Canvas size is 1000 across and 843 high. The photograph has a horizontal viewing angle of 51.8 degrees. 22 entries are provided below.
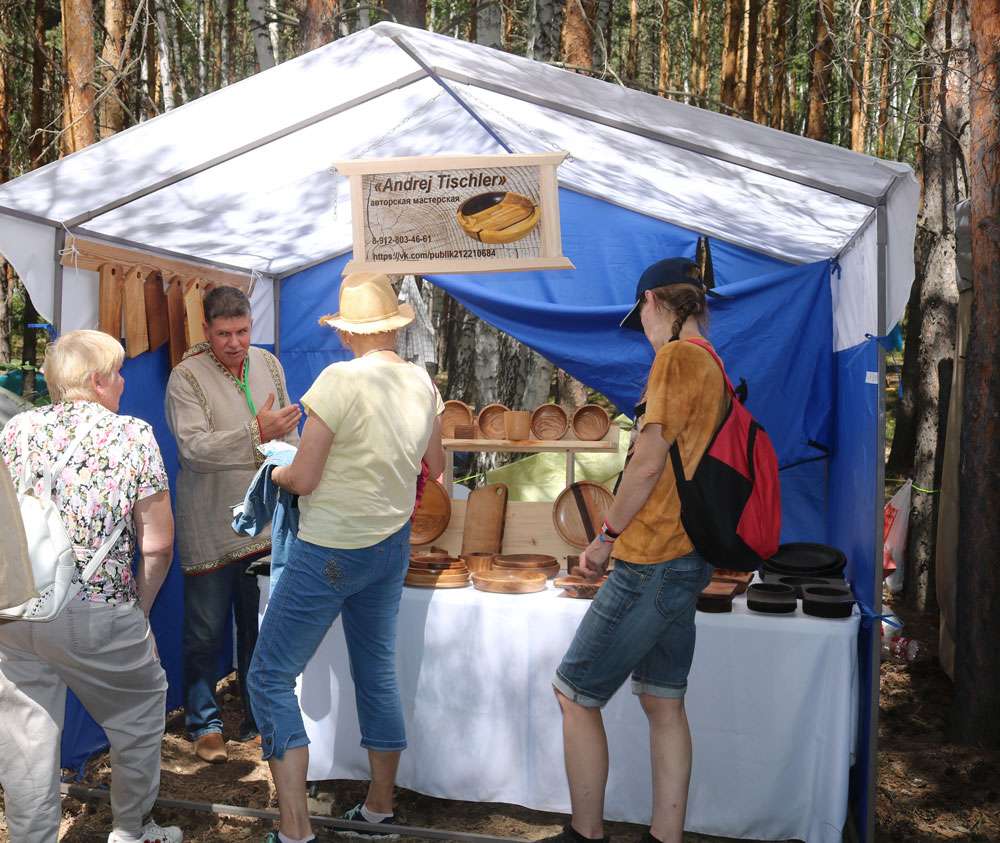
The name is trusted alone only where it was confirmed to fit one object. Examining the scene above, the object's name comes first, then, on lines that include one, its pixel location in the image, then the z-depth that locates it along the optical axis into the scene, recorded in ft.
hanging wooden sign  10.18
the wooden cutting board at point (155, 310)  13.00
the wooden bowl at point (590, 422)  14.88
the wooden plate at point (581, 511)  12.35
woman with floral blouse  8.36
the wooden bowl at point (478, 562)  11.51
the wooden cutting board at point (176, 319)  13.44
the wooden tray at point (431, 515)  12.64
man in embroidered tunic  11.96
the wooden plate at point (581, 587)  10.32
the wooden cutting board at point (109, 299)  11.94
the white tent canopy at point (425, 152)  9.23
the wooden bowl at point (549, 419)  15.03
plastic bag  19.01
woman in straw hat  8.64
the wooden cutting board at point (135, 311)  12.49
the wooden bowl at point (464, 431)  15.34
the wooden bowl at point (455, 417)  15.49
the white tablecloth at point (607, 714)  9.50
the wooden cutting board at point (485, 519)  12.44
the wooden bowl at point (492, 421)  15.43
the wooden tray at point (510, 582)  10.46
